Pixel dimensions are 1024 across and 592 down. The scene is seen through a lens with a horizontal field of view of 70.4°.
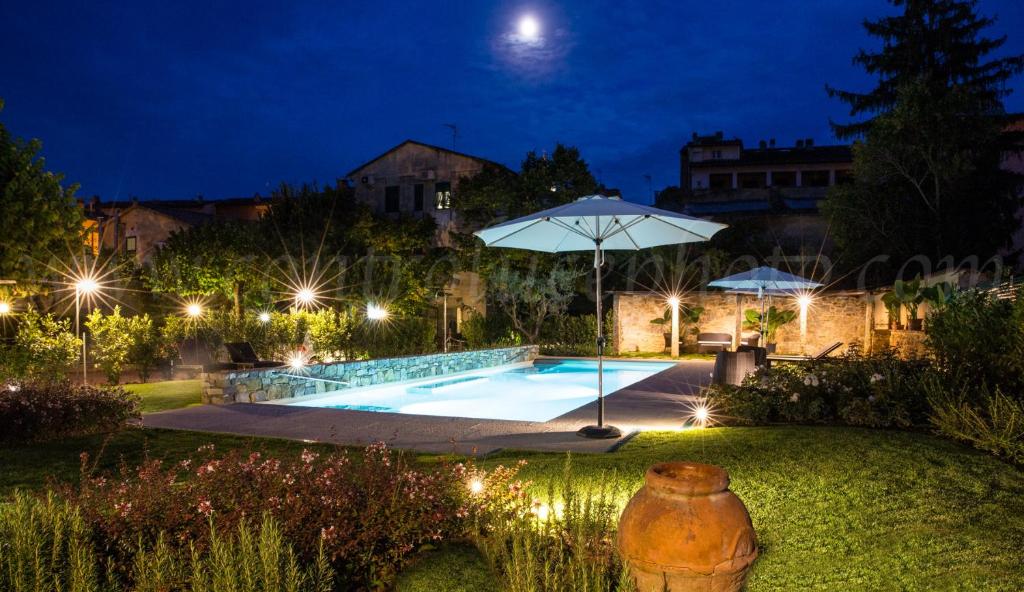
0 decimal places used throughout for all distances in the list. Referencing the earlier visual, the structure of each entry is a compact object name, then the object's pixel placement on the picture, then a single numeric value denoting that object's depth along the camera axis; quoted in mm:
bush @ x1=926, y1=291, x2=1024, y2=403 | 6754
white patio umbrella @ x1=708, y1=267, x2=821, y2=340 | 17109
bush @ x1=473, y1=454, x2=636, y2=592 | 3561
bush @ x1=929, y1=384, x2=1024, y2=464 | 5879
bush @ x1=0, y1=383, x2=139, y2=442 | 8031
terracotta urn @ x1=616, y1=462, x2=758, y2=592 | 3371
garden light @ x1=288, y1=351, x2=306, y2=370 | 15273
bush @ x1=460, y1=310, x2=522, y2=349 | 21391
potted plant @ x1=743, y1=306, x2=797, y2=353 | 20188
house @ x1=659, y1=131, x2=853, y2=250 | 30406
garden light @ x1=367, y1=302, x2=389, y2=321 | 19094
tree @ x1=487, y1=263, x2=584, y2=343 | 21484
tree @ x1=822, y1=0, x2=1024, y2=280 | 20516
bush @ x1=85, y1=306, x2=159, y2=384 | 13978
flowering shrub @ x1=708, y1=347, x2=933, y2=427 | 7457
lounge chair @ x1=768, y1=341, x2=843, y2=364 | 11522
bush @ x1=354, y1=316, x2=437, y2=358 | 17766
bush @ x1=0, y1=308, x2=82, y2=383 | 11455
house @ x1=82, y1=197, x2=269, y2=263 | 30641
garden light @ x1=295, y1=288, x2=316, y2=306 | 18734
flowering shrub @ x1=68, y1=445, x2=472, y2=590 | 4105
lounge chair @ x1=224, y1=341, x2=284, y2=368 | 13242
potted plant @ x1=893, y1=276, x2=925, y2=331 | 14391
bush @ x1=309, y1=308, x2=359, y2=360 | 16906
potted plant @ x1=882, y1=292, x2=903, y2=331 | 15719
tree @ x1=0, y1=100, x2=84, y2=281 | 10896
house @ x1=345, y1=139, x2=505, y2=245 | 28484
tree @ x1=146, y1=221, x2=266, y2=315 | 18156
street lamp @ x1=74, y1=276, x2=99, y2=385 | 11891
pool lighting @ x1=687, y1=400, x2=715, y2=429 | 8719
